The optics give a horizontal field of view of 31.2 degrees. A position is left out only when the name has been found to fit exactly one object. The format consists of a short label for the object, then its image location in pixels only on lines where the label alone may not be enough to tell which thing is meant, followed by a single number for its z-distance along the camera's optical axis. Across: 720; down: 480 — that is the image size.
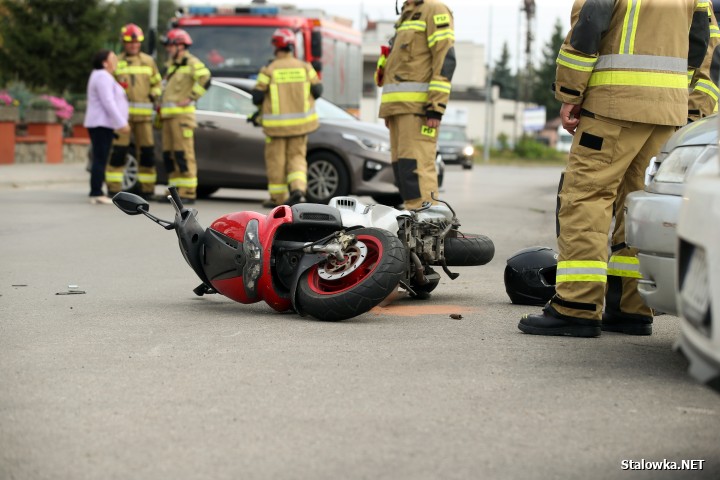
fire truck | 19.84
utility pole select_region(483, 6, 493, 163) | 67.06
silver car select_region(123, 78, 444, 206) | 15.80
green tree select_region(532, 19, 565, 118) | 132.62
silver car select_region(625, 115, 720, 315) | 4.96
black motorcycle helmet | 7.21
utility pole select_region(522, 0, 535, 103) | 83.44
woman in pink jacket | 15.39
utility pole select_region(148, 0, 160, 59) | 20.44
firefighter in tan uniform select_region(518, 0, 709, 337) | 5.82
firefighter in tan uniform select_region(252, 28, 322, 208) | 14.38
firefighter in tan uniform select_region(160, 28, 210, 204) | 15.34
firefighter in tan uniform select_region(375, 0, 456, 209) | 9.50
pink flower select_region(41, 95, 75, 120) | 25.41
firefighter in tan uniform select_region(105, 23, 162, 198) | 16.03
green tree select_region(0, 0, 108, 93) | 35.03
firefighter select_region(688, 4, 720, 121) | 7.75
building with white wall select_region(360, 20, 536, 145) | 97.68
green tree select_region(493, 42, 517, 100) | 142.38
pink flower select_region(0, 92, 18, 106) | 23.49
